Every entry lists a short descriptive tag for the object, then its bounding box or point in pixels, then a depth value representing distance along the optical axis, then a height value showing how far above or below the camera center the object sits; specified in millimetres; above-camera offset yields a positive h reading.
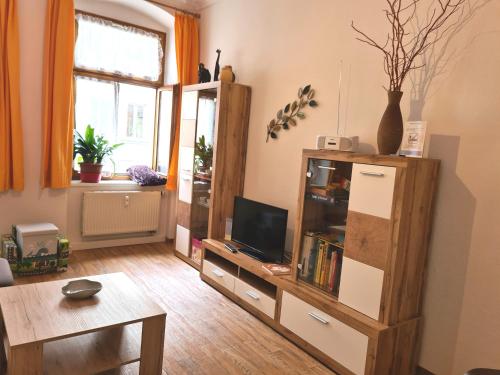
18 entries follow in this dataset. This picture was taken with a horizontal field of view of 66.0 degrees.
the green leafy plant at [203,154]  3750 -93
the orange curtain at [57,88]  3580 +419
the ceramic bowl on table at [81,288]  2029 -829
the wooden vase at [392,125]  2145 +190
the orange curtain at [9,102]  3363 +235
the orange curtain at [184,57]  4270 +966
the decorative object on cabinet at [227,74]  3596 +668
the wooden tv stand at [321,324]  2086 -1049
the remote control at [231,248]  3237 -856
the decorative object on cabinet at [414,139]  2109 +123
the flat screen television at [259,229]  2945 -652
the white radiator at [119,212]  4156 -832
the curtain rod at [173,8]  4173 +1474
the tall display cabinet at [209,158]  3570 -124
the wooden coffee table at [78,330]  1645 -875
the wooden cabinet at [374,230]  2035 -409
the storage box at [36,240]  3373 -968
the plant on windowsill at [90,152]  4027 -180
